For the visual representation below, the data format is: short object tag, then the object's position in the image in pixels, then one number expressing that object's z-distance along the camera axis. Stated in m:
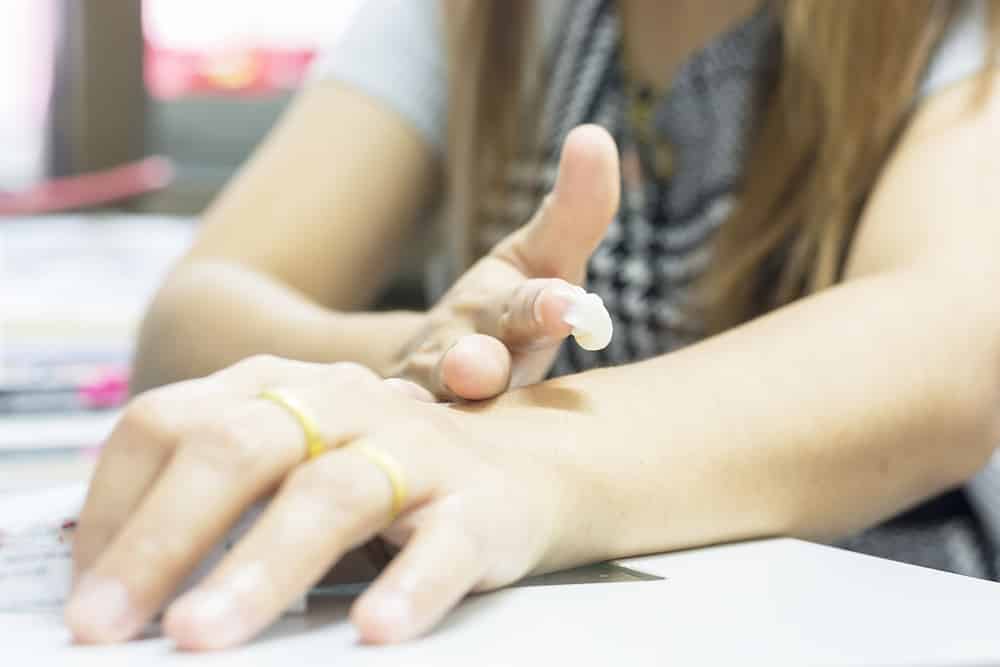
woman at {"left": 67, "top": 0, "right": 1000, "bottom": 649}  0.64
